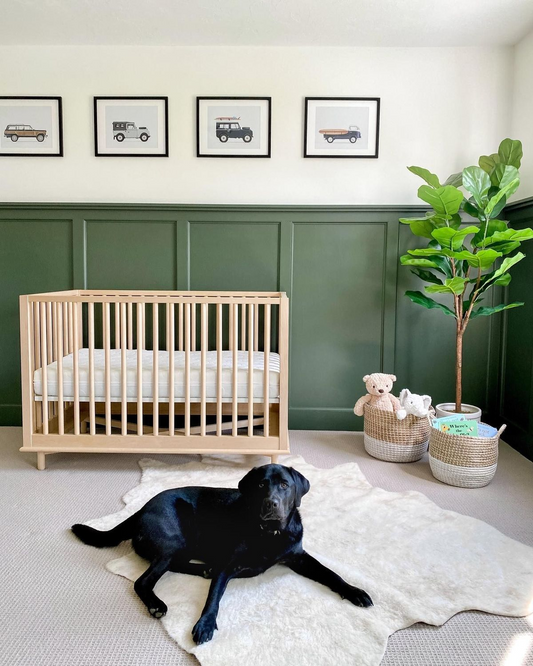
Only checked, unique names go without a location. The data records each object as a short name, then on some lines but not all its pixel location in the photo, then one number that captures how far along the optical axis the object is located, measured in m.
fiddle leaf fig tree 2.27
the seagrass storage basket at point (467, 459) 2.12
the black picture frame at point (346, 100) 2.83
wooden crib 2.21
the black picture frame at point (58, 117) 2.85
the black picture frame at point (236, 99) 2.83
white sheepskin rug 1.17
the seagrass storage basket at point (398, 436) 2.42
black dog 1.36
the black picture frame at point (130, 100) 2.84
